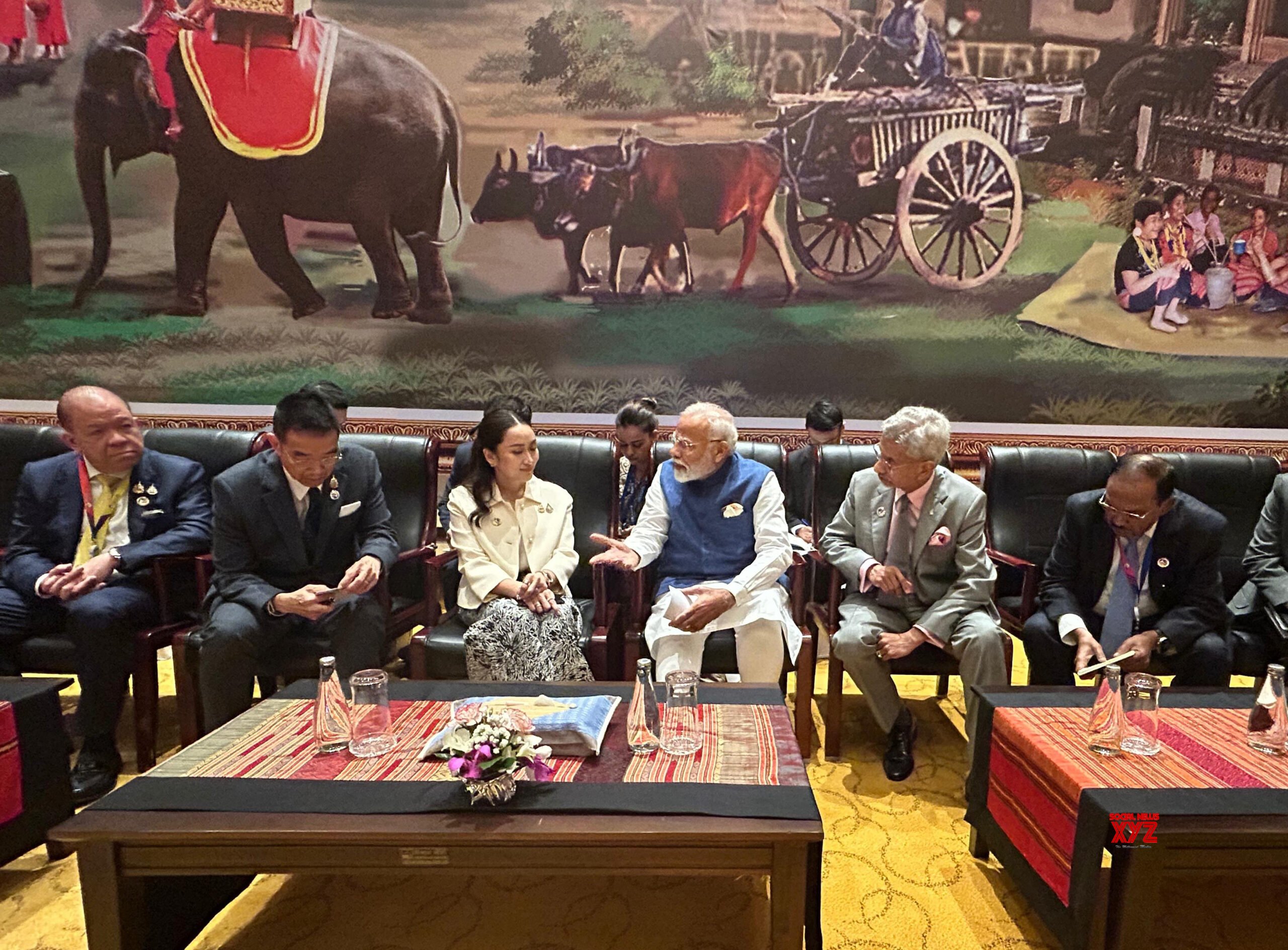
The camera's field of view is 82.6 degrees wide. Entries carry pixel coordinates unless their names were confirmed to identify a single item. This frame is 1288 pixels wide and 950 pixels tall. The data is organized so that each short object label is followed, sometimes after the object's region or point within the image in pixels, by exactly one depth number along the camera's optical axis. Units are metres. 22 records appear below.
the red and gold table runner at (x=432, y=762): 1.55
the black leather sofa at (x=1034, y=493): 3.12
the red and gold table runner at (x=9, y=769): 1.79
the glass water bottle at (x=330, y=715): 1.66
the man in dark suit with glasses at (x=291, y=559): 2.38
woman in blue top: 3.24
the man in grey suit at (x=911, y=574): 2.47
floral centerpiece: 1.41
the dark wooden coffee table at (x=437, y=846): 1.35
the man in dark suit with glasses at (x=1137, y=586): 2.35
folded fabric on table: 1.64
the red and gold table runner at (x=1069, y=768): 1.53
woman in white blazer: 2.42
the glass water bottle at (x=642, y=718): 1.67
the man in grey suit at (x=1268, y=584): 2.56
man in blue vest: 2.54
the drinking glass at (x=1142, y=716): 1.67
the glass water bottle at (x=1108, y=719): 1.67
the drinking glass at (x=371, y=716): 1.67
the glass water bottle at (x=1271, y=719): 1.70
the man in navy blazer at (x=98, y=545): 2.39
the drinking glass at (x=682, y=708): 1.74
